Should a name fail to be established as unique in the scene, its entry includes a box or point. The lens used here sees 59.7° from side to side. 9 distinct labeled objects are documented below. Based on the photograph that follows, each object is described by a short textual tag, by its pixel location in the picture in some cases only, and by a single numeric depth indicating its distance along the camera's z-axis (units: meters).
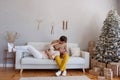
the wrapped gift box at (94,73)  2.82
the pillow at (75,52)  3.13
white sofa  2.85
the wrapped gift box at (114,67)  2.73
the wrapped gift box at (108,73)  2.59
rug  2.48
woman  2.79
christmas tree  2.98
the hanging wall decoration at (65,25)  3.51
